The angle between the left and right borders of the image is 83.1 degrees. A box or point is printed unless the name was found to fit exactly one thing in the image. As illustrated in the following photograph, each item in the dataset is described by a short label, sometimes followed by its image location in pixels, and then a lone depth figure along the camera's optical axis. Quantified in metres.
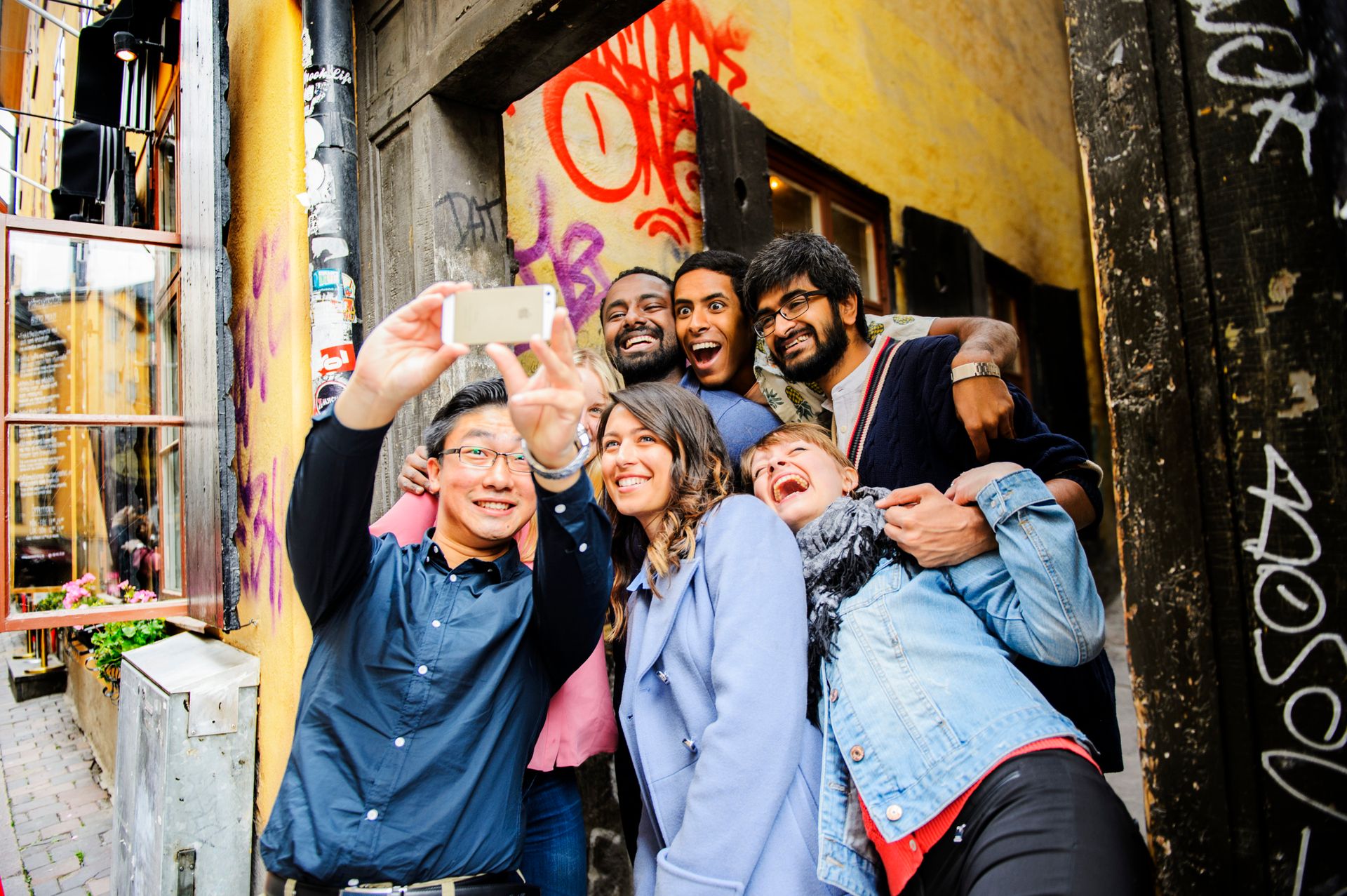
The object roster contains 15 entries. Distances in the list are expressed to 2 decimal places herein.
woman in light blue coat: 1.46
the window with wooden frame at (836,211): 5.08
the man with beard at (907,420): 1.60
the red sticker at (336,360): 2.65
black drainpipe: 2.67
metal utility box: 2.72
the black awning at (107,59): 3.88
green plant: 4.42
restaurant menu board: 3.62
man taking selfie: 1.38
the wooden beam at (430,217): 2.74
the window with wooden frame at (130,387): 2.93
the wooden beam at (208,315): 2.87
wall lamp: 3.84
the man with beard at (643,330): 2.94
